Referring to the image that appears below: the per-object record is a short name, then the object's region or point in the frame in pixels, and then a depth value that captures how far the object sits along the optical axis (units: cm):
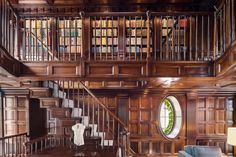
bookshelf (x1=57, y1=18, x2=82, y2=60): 648
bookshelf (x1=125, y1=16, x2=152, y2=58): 654
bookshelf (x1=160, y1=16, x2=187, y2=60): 449
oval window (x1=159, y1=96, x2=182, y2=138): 758
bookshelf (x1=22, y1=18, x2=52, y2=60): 620
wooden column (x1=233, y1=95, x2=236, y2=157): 732
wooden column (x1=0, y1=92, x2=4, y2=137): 687
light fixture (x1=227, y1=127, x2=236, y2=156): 472
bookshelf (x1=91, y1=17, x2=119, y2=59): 655
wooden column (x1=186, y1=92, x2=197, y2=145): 721
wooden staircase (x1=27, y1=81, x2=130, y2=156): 530
